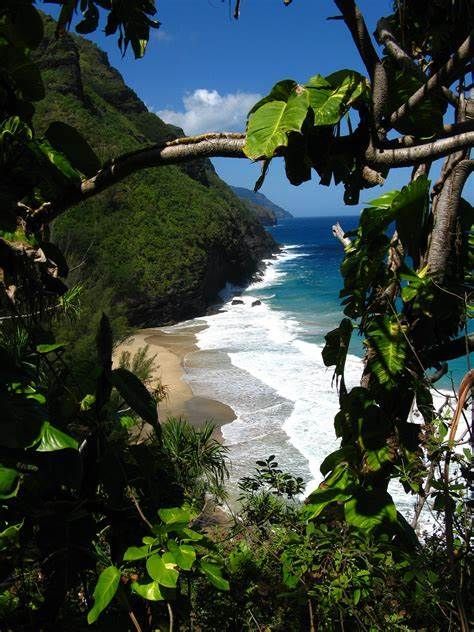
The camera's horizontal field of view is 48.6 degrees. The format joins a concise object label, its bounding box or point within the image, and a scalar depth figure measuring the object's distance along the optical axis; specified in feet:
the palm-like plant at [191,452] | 17.95
